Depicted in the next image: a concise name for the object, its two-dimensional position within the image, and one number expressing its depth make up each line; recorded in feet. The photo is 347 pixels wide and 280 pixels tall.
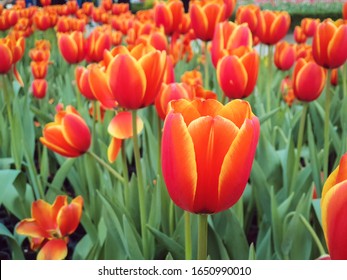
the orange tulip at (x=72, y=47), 5.08
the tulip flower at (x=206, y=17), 4.61
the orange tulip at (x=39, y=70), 5.99
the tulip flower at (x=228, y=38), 3.96
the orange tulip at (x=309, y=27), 6.54
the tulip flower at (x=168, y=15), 5.22
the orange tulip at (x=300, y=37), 7.34
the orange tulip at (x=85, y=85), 4.18
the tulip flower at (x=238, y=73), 3.75
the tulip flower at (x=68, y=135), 3.76
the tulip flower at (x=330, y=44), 3.83
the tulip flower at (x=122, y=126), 3.67
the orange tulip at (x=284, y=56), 5.56
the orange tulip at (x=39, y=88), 5.70
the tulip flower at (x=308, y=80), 4.06
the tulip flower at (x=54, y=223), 3.84
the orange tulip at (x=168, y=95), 3.48
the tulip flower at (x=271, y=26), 4.90
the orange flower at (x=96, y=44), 4.99
